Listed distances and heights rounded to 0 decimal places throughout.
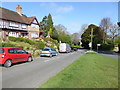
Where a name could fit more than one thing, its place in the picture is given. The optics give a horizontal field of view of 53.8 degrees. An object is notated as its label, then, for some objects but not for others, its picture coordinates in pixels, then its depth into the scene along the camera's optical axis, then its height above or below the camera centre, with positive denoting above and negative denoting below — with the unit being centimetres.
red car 1009 -98
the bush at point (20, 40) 2654 +107
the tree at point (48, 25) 5535 +1061
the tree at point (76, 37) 9358 +592
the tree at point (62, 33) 5500 +735
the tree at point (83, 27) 6884 +1040
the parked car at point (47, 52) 1909 -117
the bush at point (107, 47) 4734 -87
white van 3012 -57
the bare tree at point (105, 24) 4798 +846
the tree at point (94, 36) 5228 +407
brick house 2989 +599
